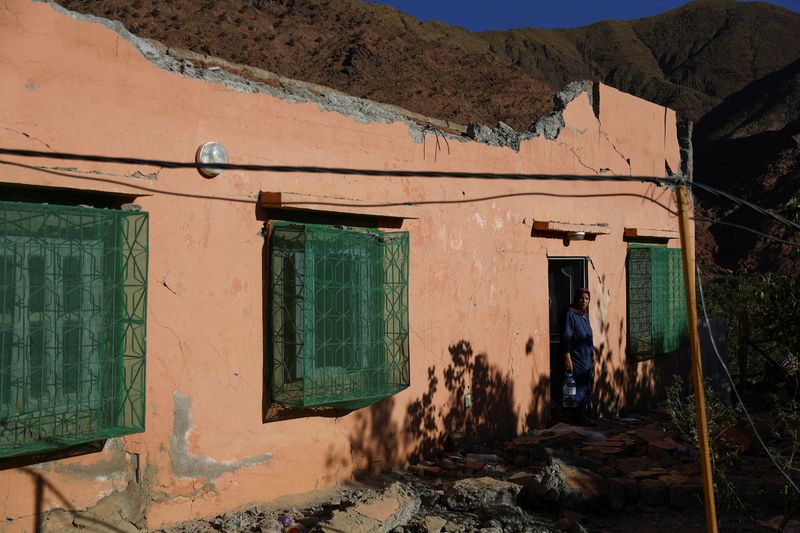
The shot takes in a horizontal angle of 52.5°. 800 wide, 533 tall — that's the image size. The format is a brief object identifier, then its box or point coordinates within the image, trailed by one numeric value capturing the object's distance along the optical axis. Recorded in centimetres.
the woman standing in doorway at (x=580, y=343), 772
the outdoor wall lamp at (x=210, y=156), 491
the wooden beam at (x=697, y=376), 345
